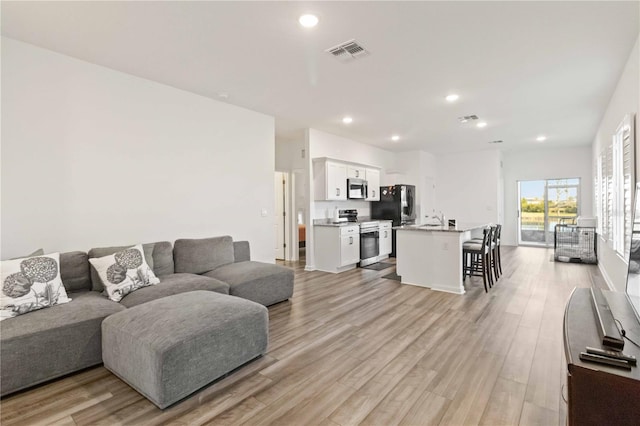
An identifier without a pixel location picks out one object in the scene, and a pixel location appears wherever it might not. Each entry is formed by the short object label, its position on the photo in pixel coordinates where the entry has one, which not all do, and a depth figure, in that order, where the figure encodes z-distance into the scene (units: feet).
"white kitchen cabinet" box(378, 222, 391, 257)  23.68
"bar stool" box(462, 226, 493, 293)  14.93
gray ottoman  6.63
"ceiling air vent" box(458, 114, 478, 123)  18.02
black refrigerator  24.75
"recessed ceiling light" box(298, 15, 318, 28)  8.41
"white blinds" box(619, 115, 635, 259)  10.05
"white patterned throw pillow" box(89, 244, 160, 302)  9.68
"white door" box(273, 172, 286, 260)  24.44
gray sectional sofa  7.11
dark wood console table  3.62
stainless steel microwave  22.19
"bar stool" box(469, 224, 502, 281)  17.16
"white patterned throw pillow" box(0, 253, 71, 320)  7.72
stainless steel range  21.39
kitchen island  14.85
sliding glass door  28.99
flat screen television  5.66
